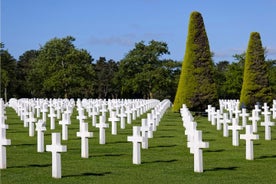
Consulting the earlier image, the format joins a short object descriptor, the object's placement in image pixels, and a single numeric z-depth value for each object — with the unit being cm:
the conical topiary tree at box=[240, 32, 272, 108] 3622
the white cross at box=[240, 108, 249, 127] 2133
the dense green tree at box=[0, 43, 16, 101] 6505
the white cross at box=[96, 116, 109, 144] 1558
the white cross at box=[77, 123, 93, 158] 1239
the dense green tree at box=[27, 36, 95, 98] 7056
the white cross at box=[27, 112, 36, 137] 1778
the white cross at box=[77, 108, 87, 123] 1795
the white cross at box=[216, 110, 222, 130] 2128
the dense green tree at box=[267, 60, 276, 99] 5783
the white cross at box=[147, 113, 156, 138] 1721
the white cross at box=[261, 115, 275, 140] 1711
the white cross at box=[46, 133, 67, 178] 938
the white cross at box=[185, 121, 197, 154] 1139
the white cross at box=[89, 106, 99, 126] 2353
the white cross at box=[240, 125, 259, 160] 1207
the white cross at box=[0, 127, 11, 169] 1045
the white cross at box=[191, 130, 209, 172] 1016
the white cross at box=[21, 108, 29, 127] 2222
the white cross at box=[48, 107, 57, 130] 2146
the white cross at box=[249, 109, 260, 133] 1895
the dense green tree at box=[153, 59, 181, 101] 7388
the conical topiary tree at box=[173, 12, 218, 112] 3188
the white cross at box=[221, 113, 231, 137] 1833
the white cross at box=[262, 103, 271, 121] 1804
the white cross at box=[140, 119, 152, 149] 1377
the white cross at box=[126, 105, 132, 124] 2493
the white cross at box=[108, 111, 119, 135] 1880
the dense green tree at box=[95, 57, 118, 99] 9088
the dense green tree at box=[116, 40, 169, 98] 7562
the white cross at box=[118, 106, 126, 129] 2178
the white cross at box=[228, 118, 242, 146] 1503
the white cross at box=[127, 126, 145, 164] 1130
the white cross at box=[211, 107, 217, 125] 2342
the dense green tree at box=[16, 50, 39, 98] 7869
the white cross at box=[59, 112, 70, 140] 1658
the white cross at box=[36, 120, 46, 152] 1331
